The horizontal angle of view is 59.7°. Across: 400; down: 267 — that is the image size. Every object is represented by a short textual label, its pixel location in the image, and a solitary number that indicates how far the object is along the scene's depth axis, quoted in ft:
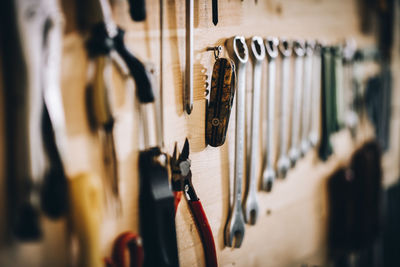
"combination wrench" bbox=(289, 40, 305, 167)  3.67
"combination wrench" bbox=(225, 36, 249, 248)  2.93
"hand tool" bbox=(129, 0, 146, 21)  2.26
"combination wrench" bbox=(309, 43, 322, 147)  3.92
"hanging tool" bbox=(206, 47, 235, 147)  2.71
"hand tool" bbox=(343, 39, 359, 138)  4.40
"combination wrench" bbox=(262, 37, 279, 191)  3.30
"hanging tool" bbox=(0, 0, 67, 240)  1.82
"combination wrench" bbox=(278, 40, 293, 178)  3.52
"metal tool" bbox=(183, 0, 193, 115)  2.60
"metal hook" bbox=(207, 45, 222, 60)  2.86
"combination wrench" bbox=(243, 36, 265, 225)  3.09
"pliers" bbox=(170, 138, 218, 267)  2.65
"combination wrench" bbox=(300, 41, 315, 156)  3.79
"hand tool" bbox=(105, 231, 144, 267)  2.39
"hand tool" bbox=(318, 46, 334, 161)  3.97
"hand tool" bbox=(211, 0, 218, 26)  2.77
